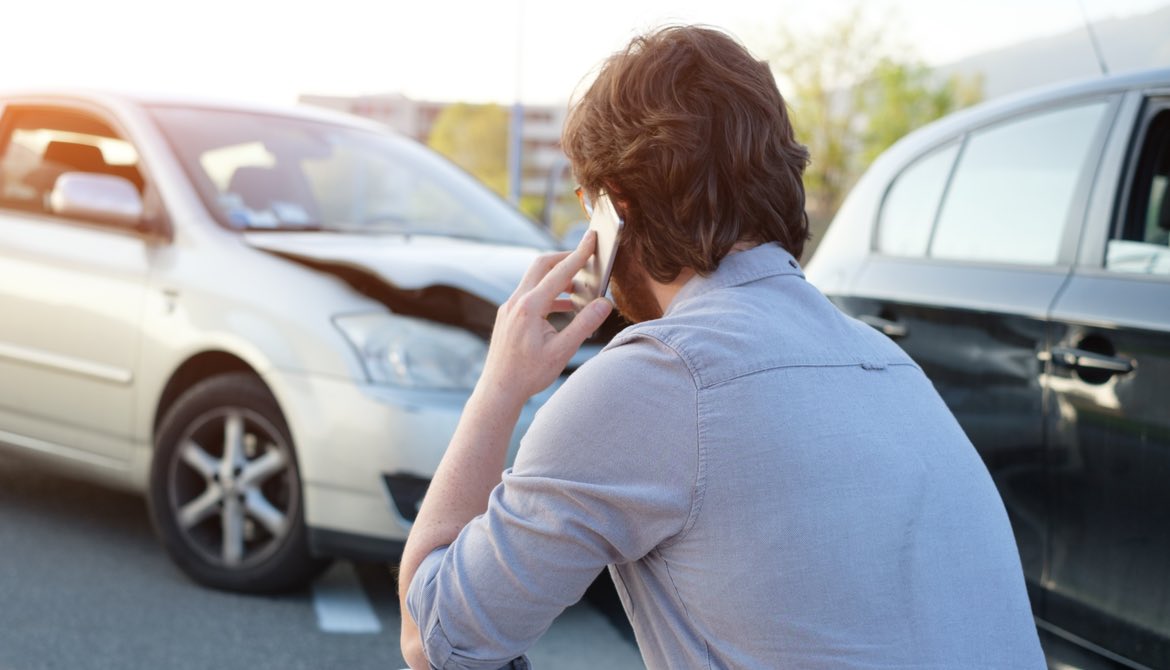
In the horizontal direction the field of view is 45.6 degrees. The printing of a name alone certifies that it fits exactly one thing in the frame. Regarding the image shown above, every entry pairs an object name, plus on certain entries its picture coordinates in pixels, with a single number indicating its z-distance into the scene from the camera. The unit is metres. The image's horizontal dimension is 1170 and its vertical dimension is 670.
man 1.43
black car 2.79
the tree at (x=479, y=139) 93.25
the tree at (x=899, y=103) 59.41
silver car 4.03
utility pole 24.47
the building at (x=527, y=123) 143.88
